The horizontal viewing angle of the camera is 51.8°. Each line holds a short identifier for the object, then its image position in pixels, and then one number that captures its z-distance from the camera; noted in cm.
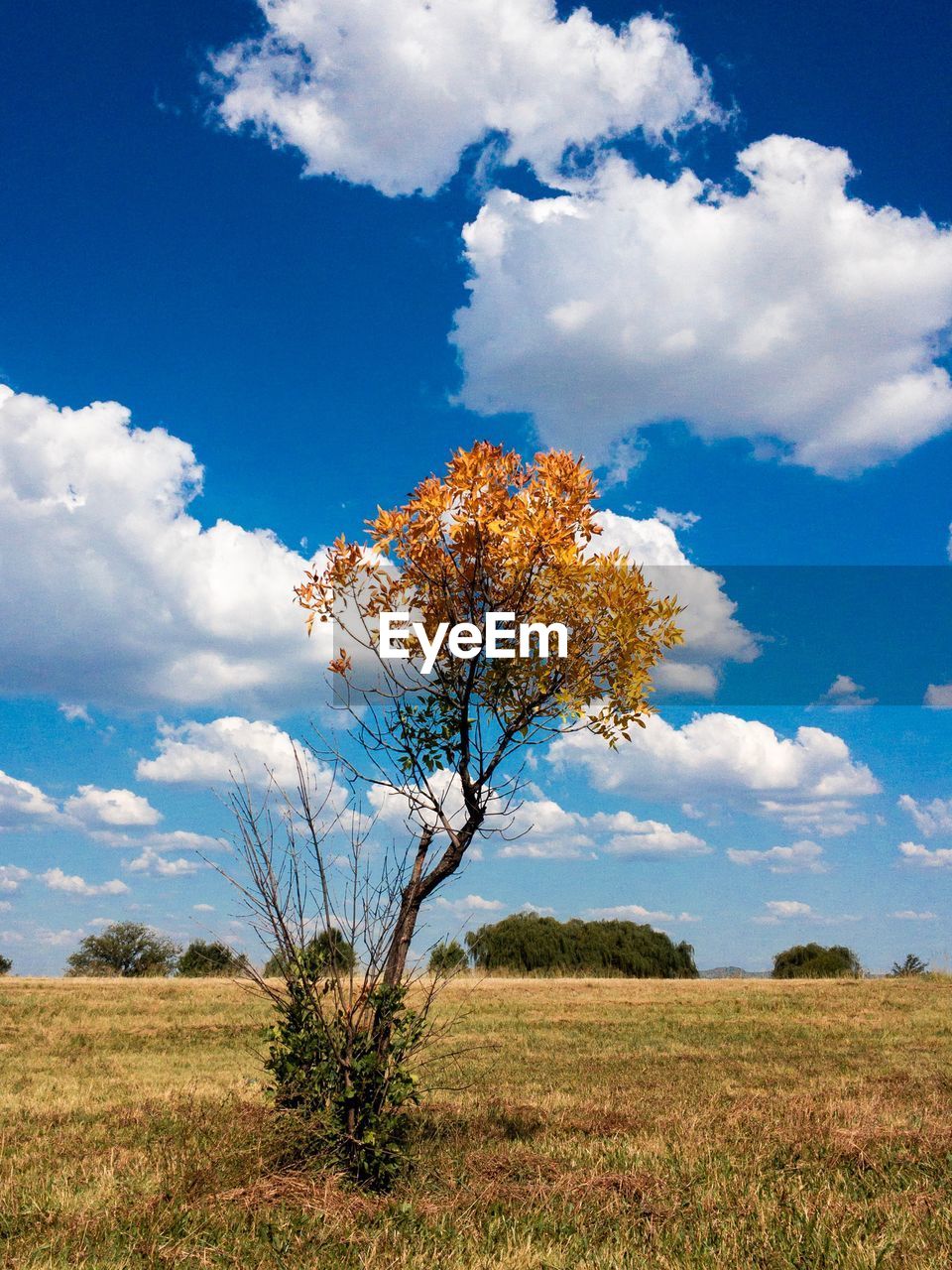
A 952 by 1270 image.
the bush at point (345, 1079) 793
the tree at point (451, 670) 815
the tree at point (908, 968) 3746
